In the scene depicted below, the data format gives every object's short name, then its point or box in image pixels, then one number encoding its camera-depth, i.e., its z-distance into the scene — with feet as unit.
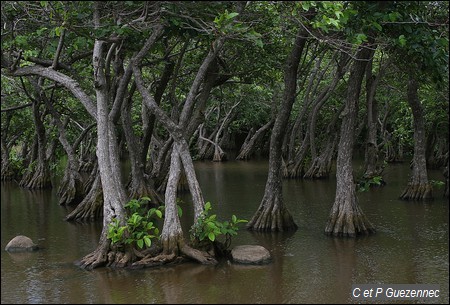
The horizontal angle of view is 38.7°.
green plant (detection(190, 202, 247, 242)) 33.68
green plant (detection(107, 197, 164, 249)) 32.71
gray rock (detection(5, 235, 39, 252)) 37.70
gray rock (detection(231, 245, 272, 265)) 33.96
